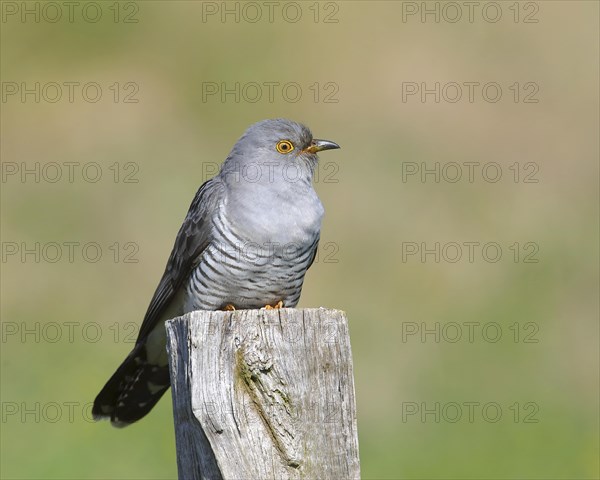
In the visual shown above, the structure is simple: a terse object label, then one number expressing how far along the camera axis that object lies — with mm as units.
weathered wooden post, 6449
